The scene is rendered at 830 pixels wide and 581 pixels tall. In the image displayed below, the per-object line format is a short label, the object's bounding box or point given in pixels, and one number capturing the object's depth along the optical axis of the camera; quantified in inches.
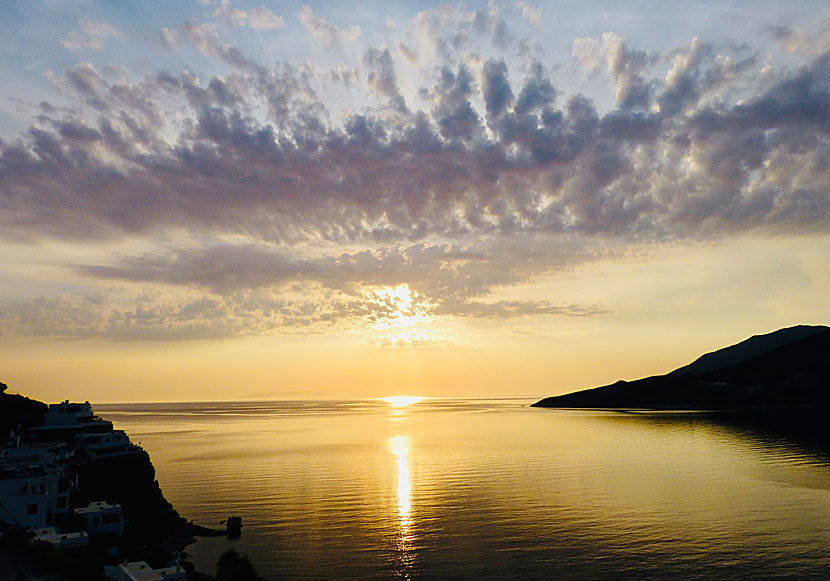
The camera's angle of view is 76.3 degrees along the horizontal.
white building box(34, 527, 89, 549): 2162.9
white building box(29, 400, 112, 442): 3750.0
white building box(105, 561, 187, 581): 1838.8
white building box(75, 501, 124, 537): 2568.9
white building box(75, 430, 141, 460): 3486.7
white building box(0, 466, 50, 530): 2380.7
